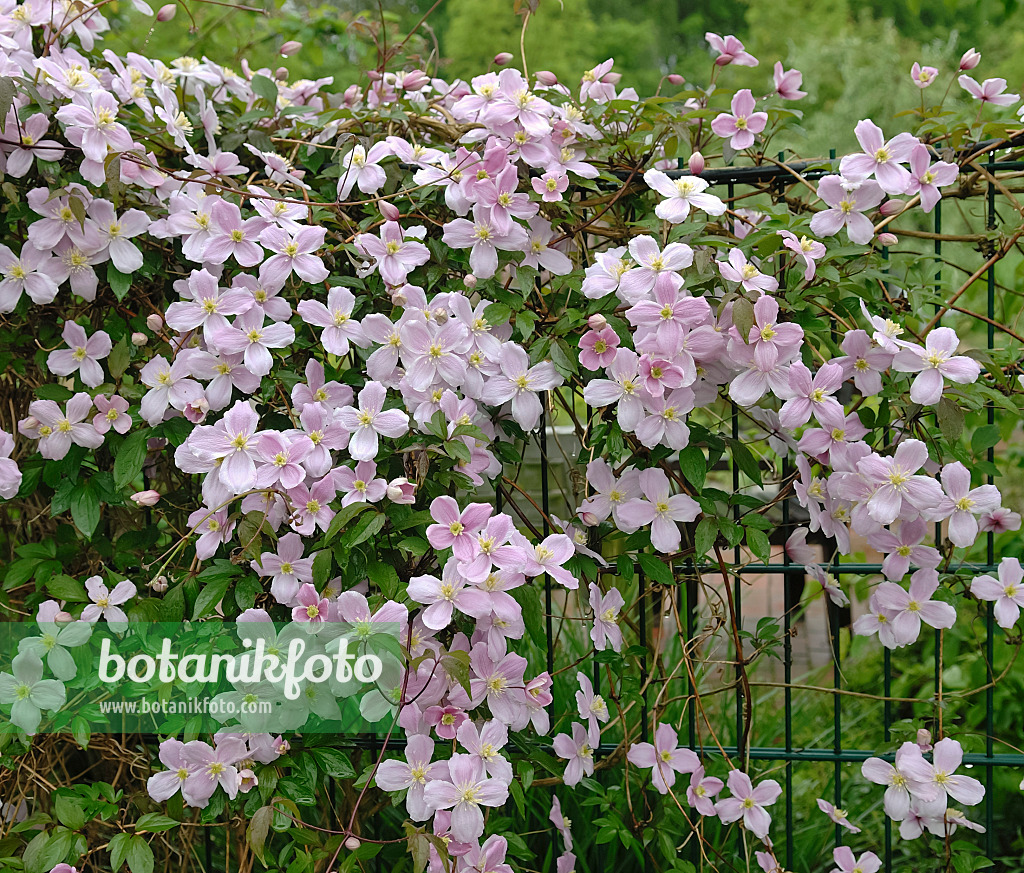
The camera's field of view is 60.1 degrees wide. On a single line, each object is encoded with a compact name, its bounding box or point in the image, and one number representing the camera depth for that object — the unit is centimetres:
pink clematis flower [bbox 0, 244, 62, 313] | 129
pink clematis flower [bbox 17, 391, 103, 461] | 129
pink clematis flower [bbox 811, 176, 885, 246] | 130
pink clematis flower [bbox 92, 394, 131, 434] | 130
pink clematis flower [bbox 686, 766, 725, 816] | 139
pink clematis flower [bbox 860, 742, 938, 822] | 133
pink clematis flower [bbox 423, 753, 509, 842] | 111
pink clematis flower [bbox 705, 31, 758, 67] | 149
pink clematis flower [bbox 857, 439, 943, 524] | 118
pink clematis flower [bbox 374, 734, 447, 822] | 113
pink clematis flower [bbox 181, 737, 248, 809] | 119
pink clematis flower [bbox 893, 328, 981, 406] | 118
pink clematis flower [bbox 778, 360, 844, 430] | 120
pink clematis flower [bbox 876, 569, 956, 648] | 133
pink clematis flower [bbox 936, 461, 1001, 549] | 123
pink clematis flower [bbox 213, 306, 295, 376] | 124
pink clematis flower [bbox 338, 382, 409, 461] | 119
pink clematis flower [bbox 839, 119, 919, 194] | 130
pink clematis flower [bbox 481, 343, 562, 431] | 125
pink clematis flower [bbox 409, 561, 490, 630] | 108
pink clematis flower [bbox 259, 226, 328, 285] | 126
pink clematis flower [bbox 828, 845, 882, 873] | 140
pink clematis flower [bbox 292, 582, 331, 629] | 114
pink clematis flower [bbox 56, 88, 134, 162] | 124
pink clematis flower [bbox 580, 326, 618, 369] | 123
